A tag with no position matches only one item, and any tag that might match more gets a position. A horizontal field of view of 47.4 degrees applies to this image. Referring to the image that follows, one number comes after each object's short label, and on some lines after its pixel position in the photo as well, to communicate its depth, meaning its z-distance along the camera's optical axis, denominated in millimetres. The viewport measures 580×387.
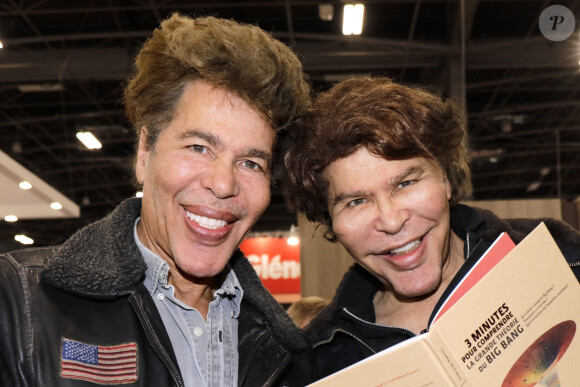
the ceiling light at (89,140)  10773
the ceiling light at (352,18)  6574
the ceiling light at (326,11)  7211
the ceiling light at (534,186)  13839
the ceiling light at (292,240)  10758
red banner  10516
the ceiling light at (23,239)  9420
